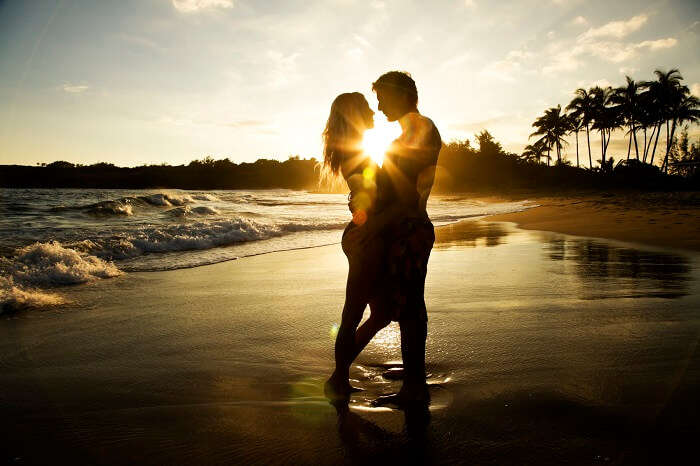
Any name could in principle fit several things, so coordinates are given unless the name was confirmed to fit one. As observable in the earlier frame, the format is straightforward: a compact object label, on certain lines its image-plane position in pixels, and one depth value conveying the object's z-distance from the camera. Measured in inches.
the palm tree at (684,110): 1622.8
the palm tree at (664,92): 1622.8
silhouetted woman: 88.9
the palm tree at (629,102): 1756.9
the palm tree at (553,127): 2190.0
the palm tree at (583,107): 1964.8
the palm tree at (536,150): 2332.7
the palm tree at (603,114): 1872.5
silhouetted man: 86.4
